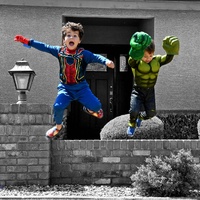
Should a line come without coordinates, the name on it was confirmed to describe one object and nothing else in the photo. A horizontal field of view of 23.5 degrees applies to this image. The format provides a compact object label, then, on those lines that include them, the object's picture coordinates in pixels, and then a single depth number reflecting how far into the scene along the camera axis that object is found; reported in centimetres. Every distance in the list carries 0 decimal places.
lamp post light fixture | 689
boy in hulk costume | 434
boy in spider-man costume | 474
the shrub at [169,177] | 769
